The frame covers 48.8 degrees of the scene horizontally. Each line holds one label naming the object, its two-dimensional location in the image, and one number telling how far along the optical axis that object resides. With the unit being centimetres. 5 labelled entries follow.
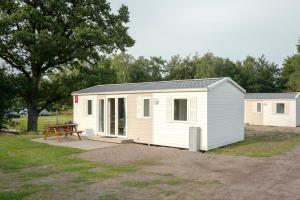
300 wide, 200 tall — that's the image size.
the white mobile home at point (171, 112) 1289
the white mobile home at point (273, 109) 2497
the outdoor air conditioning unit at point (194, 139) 1251
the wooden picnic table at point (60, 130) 1584
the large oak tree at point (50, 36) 2012
